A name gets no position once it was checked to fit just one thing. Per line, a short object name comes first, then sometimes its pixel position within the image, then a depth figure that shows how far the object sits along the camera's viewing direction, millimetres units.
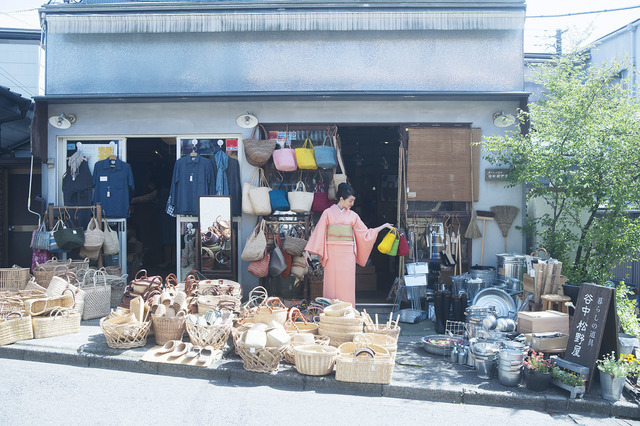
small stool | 7062
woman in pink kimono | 8344
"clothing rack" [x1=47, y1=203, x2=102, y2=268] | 9656
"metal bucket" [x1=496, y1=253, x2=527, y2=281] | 8586
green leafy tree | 7395
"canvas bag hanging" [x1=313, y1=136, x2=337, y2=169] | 9438
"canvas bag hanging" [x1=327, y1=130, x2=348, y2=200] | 9559
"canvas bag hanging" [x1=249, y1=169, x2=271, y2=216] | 9344
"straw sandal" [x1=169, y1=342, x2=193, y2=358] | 6398
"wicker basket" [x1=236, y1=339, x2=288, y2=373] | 5945
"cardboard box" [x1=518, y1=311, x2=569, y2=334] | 6582
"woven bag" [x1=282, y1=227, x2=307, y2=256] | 9234
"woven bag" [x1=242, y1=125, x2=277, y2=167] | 9406
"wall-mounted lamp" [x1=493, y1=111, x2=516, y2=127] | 9531
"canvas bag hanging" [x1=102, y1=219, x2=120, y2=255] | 9750
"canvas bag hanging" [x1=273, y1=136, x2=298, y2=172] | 9406
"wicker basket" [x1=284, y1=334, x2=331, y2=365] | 6258
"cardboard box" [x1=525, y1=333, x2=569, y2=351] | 6270
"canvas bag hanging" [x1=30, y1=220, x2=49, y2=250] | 9398
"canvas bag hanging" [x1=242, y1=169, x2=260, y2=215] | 9422
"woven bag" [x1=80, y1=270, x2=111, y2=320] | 8367
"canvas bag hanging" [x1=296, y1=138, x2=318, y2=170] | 9500
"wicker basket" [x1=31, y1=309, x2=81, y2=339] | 7201
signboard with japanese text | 5707
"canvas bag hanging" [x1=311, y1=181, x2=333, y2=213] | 9570
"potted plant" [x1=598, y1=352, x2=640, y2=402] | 5359
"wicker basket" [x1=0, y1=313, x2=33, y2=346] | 6891
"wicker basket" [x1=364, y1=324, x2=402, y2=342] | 6641
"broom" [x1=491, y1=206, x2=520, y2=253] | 9461
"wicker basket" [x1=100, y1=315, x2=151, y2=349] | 6660
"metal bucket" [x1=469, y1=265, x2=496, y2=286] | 8773
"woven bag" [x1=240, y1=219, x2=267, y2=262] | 8953
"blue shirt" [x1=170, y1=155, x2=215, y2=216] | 9773
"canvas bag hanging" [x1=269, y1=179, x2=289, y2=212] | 9430
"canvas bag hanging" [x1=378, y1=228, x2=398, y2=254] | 8695
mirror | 9430
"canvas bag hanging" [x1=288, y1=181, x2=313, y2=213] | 9422
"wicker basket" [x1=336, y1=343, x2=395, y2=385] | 5680
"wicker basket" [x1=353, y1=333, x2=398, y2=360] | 6168
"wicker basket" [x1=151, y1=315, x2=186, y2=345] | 6781
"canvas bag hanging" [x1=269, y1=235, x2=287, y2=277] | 9086
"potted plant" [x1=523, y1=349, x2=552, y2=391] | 5585
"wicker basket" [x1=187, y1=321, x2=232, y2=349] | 6449
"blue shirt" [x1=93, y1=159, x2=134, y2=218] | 10016
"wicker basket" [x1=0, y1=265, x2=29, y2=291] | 9156
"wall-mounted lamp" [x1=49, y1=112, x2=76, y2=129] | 10000
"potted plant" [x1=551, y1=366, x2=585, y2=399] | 5426
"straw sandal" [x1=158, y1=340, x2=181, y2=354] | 6488
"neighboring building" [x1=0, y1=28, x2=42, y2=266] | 12242
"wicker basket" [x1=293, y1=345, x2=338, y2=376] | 5832
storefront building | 9594
